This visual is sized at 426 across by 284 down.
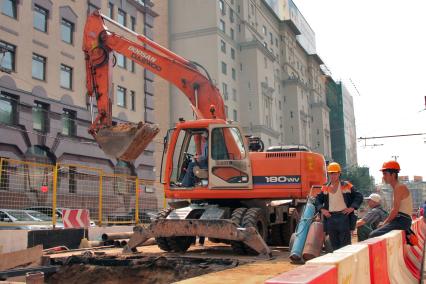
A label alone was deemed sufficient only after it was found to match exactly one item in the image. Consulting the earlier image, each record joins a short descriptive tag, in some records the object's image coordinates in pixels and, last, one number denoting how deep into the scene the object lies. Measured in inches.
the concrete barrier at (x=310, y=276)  114.0
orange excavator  392.2
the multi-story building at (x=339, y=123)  3841.0
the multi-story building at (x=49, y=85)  1040.8
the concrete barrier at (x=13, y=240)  430.3
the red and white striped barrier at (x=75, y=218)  517.7
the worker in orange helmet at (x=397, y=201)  320.2
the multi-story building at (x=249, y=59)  2005.4
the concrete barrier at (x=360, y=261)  174.2
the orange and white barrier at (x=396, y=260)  263.1
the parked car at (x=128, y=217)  644.5
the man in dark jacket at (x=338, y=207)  347.6
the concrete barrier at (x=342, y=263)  146.5
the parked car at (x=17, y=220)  500.4
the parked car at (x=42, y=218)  560.1
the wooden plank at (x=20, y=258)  384.8
